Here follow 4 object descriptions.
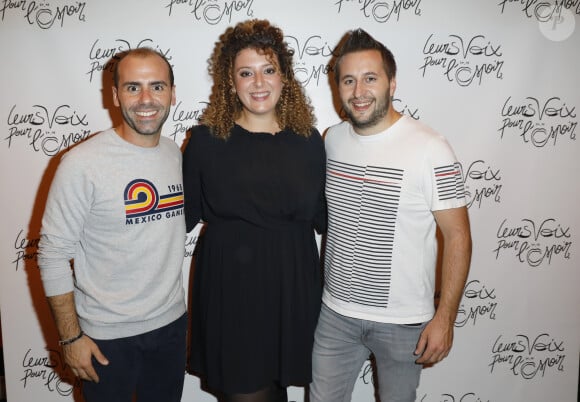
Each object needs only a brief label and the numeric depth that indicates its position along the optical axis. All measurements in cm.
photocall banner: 205
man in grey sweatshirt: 142
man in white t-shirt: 152
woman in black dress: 160
